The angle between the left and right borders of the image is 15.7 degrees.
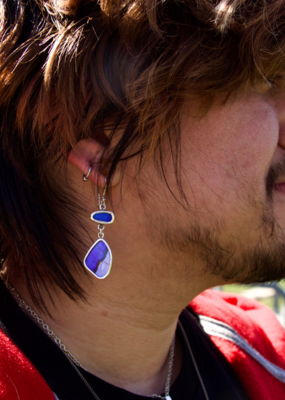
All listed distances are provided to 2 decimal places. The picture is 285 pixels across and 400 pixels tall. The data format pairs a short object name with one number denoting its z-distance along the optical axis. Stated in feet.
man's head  1.87
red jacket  2.21
